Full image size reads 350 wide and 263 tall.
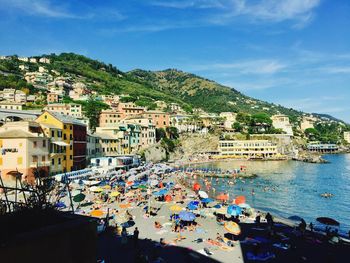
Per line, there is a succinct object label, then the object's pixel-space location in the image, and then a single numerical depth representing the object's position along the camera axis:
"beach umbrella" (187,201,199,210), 34.22
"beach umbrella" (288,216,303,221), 33.91
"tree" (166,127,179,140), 120.48
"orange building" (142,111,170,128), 115.24
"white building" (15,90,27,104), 116.94
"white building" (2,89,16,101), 115.69
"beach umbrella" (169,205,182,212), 31.32
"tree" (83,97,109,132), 105.24
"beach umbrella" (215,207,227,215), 31.64
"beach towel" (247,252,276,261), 20.56
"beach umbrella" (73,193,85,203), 32.36
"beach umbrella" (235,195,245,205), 35.38
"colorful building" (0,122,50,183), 47.16
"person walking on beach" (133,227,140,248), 22.25
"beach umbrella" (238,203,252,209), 33.93
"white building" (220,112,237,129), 161.76
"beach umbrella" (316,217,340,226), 28.40
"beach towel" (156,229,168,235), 26.12
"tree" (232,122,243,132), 156.62
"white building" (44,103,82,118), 110.38
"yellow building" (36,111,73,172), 57.59
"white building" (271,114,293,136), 181.71
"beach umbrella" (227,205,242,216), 29.49
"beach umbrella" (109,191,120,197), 38.84
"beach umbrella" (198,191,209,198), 38.95
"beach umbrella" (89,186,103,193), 42.33
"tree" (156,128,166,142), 113.70
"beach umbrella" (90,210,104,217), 29.59
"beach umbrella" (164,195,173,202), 40.48
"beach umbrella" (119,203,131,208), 36.34
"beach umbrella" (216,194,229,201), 40.72
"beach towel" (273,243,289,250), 23.27
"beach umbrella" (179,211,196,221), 27.48
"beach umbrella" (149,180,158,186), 50.14
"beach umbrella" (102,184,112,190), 46.93
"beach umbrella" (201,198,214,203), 36.30
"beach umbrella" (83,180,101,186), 47.88
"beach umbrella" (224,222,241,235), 23.41
